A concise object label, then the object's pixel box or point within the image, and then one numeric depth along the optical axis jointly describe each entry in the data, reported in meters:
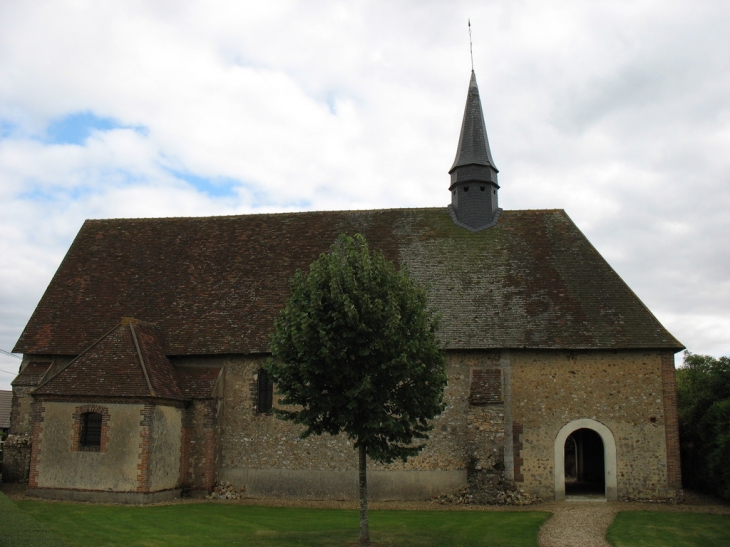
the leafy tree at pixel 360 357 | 12.72
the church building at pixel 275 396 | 18.95
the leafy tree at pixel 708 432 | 19.11
